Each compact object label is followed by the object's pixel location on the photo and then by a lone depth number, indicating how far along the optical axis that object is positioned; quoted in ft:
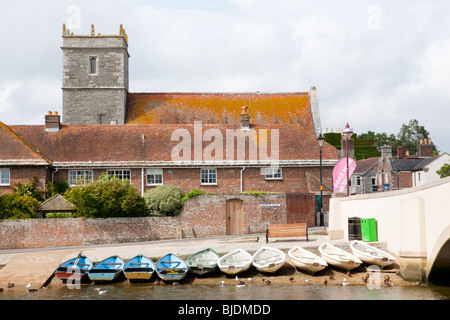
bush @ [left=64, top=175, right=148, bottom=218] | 111.65
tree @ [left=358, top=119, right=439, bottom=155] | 354.74
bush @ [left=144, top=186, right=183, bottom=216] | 118.93
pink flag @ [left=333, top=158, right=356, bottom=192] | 105.75
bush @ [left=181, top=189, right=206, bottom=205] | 120.78
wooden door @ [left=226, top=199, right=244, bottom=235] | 123.13
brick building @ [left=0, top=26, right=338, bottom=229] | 132.26
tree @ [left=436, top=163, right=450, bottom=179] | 192.53
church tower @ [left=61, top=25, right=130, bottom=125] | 166.91
